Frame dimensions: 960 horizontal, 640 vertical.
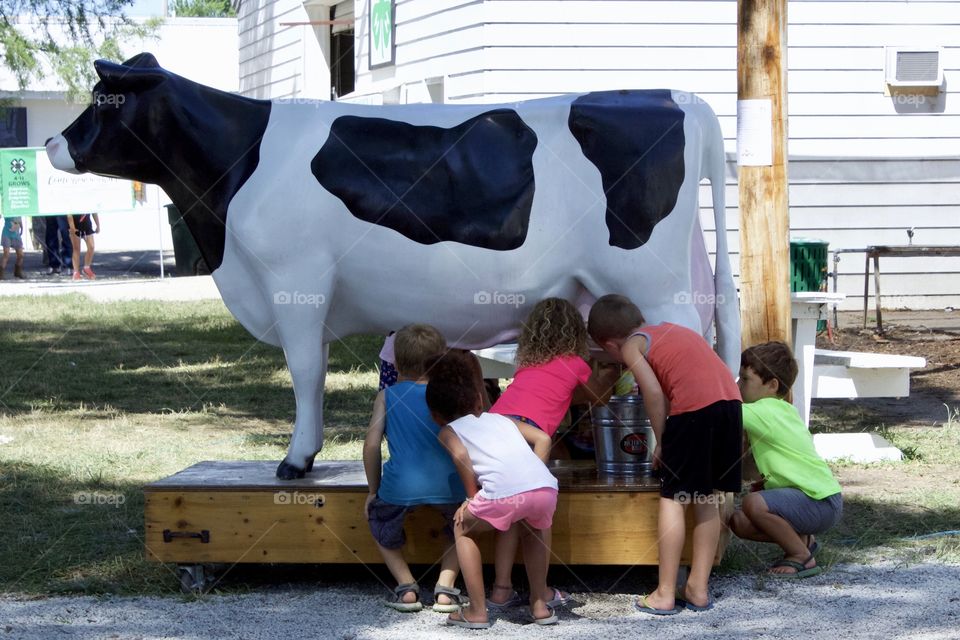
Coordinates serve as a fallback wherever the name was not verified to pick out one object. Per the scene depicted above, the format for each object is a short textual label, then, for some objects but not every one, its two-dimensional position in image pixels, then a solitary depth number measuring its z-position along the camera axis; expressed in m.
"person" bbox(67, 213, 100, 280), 19.27
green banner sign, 18.30
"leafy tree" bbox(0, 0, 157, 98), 16.08
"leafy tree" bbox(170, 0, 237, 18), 69.31
